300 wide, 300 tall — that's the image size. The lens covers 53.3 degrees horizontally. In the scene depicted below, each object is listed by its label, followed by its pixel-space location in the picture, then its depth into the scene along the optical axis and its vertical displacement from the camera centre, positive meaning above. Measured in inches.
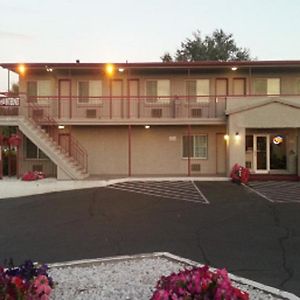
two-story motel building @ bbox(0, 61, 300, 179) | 630.6 +81.0
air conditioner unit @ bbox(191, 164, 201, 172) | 663.0 -34.7
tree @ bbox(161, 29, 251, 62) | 1463.4 +522.2
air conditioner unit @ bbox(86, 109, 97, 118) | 656.8 +85.6
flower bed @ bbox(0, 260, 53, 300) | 124.0 -59.0
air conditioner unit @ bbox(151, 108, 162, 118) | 652.8 +87.9
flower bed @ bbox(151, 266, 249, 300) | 115.9 -53.9
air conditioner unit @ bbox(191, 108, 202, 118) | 654.1 +88.7
